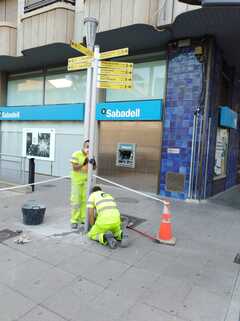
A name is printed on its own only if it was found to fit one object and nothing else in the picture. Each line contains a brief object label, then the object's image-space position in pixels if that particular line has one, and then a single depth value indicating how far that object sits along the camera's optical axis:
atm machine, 8.79
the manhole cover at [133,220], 5.65
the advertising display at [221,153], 9.36
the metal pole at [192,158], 7.87
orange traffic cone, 4.64
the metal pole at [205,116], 7.73
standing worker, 5.17
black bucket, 5.19
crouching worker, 4.35
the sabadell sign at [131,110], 8.48
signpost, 4.60
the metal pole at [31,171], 8.28
